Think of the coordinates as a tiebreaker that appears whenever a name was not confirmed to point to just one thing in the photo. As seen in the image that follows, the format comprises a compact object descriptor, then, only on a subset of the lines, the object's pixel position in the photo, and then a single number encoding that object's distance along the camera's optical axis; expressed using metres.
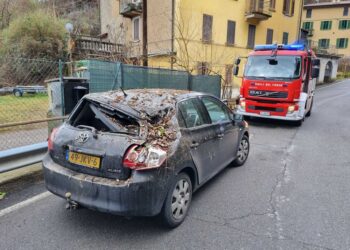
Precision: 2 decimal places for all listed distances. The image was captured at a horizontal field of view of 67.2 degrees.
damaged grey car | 2.80
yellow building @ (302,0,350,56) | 45.12
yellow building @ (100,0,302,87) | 18.98
